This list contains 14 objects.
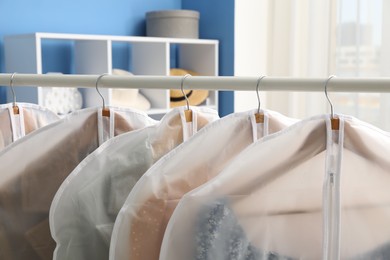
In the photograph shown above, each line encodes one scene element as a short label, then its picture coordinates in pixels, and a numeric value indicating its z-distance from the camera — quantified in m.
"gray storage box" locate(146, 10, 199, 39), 5.06
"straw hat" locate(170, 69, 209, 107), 5.13
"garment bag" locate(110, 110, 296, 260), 1.97
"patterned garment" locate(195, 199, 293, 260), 1.84
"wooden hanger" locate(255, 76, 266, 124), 2.09
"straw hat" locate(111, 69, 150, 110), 4.85
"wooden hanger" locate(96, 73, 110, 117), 2.40
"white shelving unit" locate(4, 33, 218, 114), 4.52
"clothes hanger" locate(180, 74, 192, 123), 2.27
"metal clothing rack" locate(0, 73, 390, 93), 1.77
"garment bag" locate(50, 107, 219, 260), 2.20
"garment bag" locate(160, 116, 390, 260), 1.76
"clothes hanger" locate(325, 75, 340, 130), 1.76
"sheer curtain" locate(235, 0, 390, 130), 5.02
